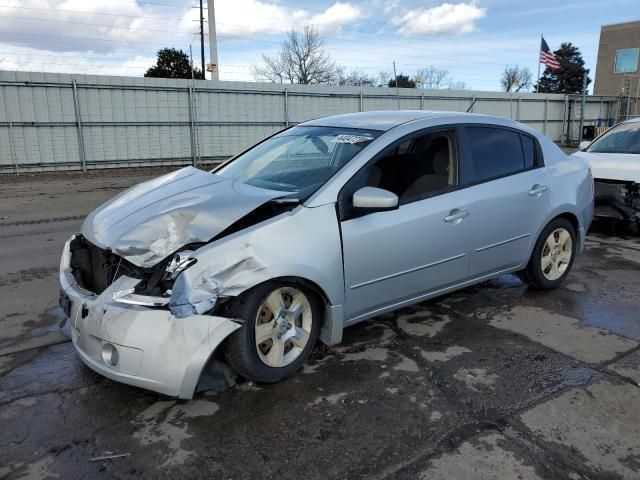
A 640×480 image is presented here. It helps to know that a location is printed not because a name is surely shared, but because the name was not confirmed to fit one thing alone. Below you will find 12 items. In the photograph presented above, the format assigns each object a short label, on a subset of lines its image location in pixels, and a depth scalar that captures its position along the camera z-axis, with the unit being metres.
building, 40.88
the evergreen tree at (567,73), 71.25
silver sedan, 2.88
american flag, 28.00
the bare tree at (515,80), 74.94
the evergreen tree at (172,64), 44.16
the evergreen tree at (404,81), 60.37
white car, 7.00
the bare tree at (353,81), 55.79
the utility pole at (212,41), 21.53
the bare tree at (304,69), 52.44
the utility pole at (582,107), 25.63
